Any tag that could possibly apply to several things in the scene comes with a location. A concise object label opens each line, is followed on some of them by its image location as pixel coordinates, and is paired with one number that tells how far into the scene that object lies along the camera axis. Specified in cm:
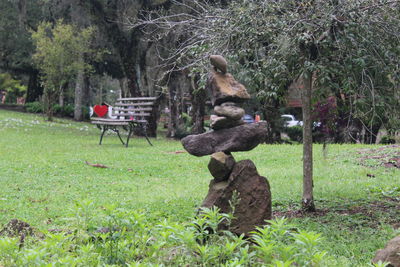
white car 2533
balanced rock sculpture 448
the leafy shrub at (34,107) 3077
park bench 1487
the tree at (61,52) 2212
